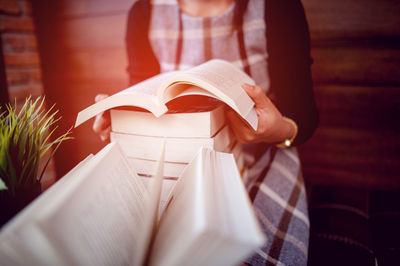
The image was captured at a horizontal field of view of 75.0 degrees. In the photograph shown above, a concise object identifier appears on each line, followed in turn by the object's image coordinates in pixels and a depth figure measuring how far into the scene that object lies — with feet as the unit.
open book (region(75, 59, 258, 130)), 1.31
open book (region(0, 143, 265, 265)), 0.69
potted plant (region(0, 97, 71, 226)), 1.08
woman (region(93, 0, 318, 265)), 1.86
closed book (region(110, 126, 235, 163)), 1.44
